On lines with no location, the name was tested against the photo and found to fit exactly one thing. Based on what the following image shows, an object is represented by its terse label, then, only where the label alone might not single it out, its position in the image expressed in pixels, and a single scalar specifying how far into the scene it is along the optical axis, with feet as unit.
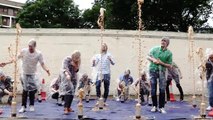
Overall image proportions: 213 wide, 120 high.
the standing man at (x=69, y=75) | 23.78
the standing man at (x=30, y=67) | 24.82
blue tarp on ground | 22.32
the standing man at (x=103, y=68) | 29.35
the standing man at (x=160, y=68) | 24.60
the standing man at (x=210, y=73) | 25.30
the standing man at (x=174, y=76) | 32.98
